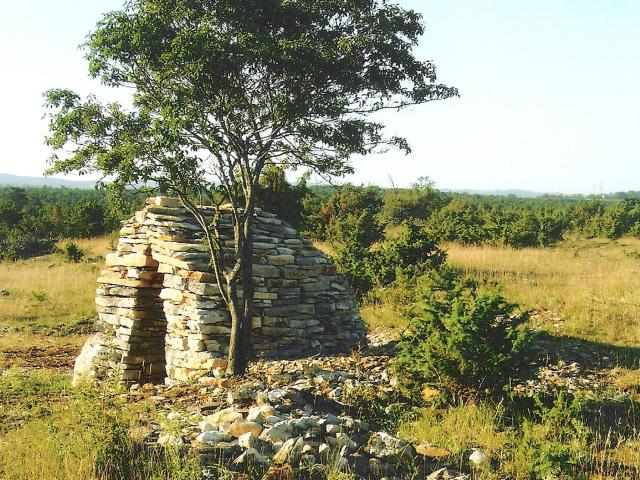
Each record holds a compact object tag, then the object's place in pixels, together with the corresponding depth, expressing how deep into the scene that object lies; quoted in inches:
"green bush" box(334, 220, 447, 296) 528.4
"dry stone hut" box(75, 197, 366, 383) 310.3
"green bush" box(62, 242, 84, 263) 844.6
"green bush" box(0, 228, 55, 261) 956.0
